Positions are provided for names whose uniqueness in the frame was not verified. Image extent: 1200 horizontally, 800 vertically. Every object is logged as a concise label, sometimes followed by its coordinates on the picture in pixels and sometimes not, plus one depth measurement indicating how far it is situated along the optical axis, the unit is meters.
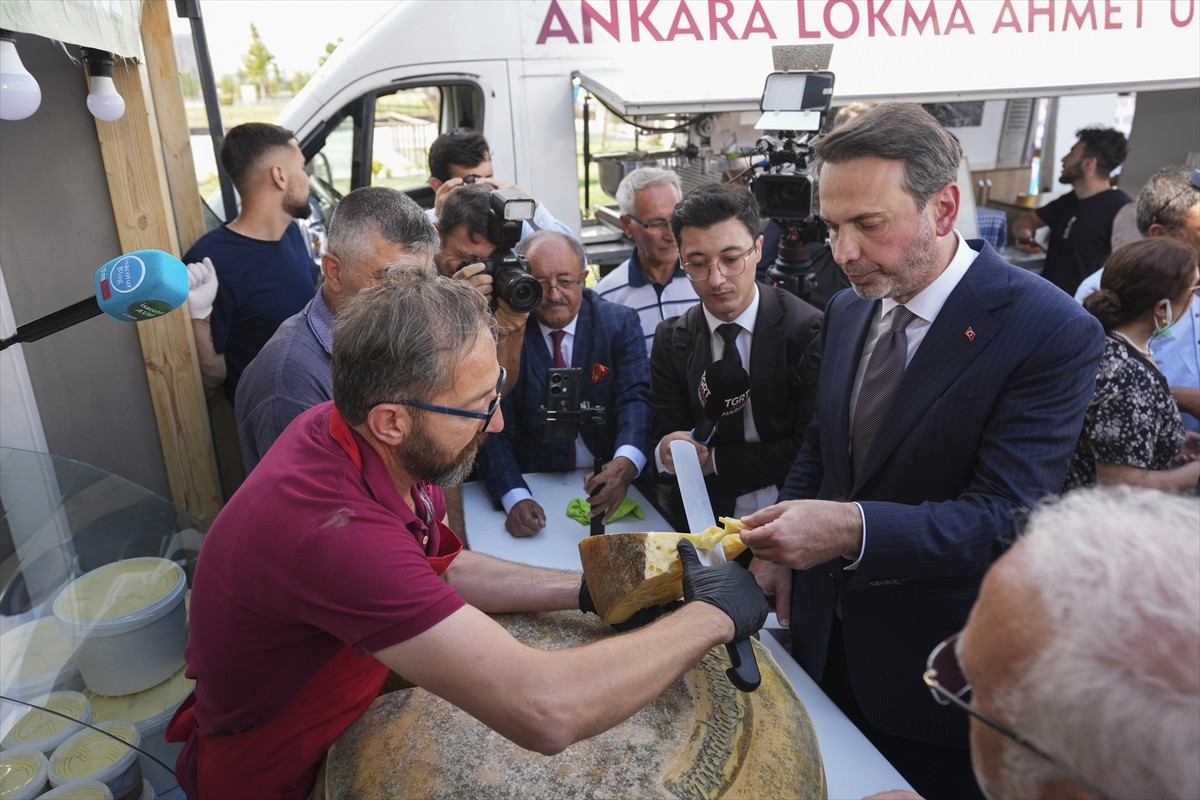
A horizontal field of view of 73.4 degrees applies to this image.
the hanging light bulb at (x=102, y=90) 2.63
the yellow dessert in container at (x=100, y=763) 1.78
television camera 3.74
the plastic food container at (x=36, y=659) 1.88
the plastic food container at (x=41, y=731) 1.73
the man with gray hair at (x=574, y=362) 3.10
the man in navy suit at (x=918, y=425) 1.70
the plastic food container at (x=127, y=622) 2.19
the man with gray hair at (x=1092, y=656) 0.73
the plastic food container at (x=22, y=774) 1.71
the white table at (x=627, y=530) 1.64
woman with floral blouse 2.60
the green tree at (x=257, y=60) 29.61
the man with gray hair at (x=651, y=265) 3.94
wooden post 3.12
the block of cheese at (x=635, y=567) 1.62
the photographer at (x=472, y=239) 3.04
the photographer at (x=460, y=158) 4.71
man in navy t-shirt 3.58
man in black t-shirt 5.70
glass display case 1.95
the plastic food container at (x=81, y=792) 1.76
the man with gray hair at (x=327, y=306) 2.30
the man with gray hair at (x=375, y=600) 1.32
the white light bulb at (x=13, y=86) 1.67
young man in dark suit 2.85
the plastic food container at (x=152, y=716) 1.98
